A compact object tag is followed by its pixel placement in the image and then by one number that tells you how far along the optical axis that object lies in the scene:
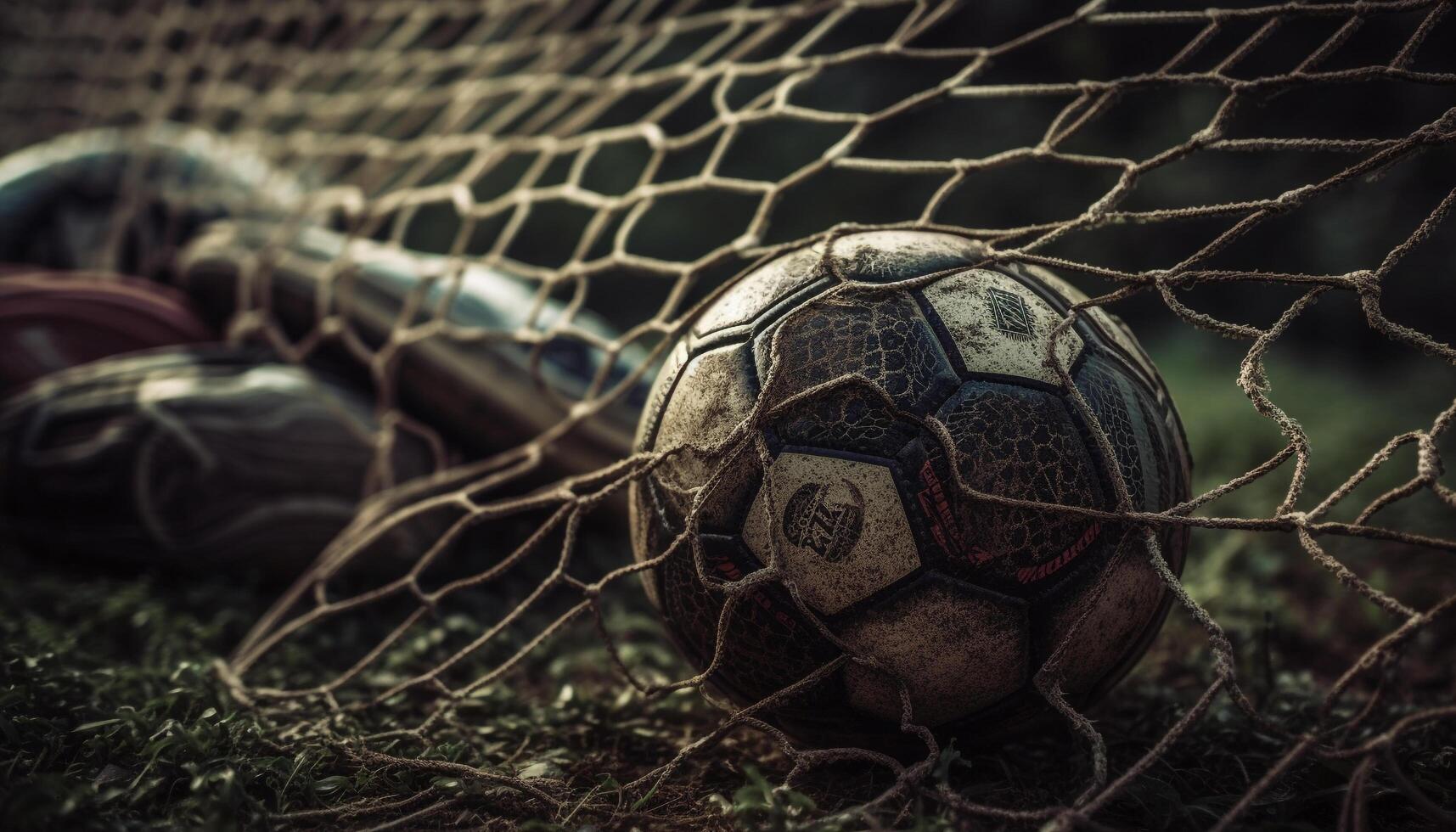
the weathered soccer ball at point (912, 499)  0.80
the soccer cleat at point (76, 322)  1.19
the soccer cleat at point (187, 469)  1.09
